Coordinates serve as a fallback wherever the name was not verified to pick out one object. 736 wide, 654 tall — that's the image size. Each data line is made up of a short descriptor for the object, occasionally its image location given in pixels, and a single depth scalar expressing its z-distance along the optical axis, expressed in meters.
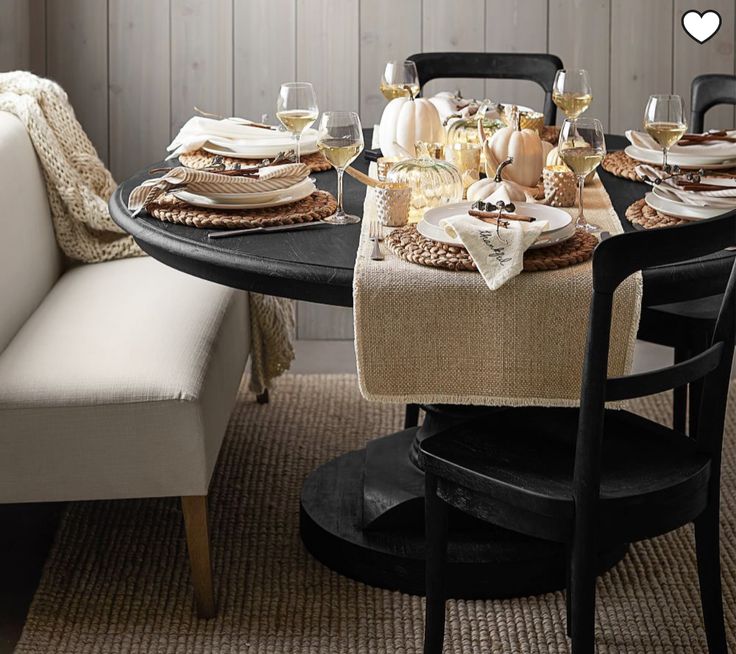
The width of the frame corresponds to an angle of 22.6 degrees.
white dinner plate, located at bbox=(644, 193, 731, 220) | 3.48
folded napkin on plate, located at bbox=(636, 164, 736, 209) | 3.50
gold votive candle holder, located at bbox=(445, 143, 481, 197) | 3.85
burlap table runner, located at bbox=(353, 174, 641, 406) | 3.21
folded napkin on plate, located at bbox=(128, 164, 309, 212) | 3.56
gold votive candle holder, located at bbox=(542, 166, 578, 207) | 3.69
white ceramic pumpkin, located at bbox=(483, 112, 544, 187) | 3.72
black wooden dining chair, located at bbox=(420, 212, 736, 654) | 3.04
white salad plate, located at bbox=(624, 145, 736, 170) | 3.94
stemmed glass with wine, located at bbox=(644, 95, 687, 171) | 3.71
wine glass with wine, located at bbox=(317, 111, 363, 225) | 3.51
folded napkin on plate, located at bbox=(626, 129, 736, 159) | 3.94
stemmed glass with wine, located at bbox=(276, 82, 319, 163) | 3.69
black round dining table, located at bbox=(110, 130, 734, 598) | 3.27
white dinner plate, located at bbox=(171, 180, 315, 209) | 3.56
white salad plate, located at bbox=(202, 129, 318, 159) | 4.01
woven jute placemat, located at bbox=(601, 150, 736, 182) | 3.92
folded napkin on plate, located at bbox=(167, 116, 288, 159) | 4.05
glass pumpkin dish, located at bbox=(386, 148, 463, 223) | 3.64
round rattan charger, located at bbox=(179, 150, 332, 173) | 3.98
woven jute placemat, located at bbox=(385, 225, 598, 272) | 3.24
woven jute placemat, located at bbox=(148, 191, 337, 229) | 3.50
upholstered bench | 3.63
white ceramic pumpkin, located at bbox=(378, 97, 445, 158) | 3.92
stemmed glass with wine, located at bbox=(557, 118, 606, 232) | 3.46
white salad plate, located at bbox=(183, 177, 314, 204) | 3.56
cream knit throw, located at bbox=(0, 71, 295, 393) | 4.44
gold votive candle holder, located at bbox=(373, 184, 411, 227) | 3.51
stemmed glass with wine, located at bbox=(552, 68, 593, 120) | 3.98
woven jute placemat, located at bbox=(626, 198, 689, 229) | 3.50
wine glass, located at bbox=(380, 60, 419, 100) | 4.14
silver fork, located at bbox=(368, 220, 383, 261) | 3.31
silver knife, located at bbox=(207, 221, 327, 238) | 3.45
